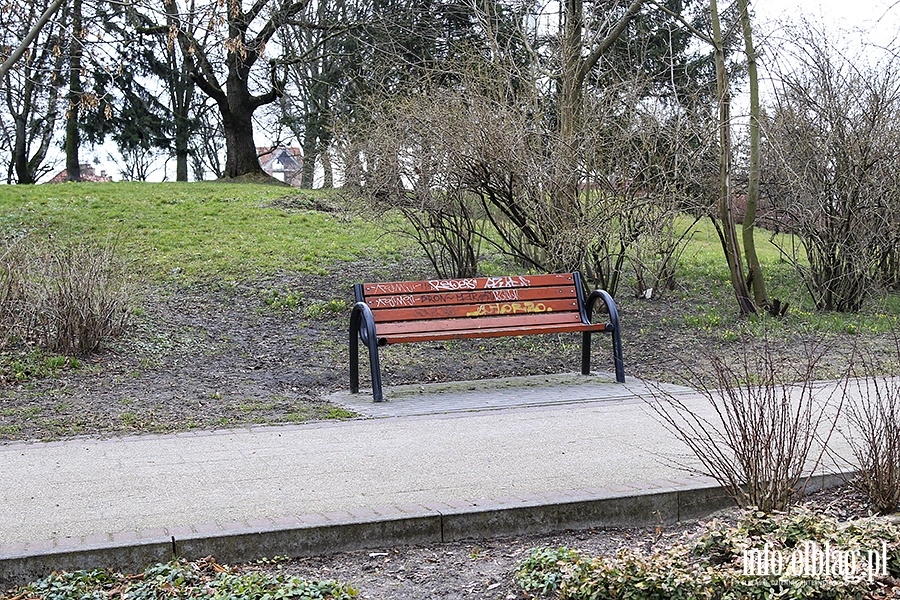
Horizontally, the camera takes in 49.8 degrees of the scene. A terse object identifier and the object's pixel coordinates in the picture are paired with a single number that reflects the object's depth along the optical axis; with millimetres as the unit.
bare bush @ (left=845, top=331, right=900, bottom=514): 4254
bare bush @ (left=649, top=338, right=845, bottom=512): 4152
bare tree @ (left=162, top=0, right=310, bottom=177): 24234
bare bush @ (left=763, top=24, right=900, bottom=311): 12180
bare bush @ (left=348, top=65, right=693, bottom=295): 10742
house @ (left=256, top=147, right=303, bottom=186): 33406
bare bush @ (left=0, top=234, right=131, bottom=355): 9156
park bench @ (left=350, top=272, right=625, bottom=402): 8453
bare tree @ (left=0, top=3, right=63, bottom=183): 28016
